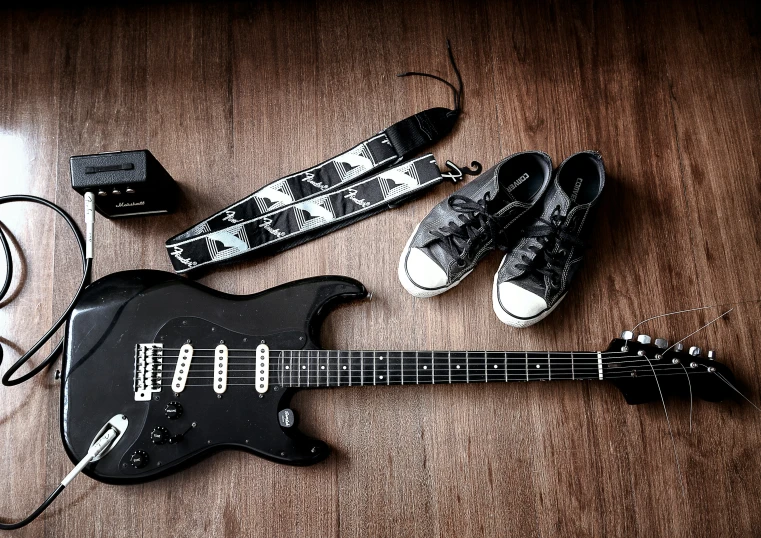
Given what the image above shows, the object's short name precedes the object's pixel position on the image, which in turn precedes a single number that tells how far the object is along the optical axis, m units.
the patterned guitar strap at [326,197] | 1.14
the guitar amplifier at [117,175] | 1.00
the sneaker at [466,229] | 1.12
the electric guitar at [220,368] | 0.99
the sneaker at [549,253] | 1.11
